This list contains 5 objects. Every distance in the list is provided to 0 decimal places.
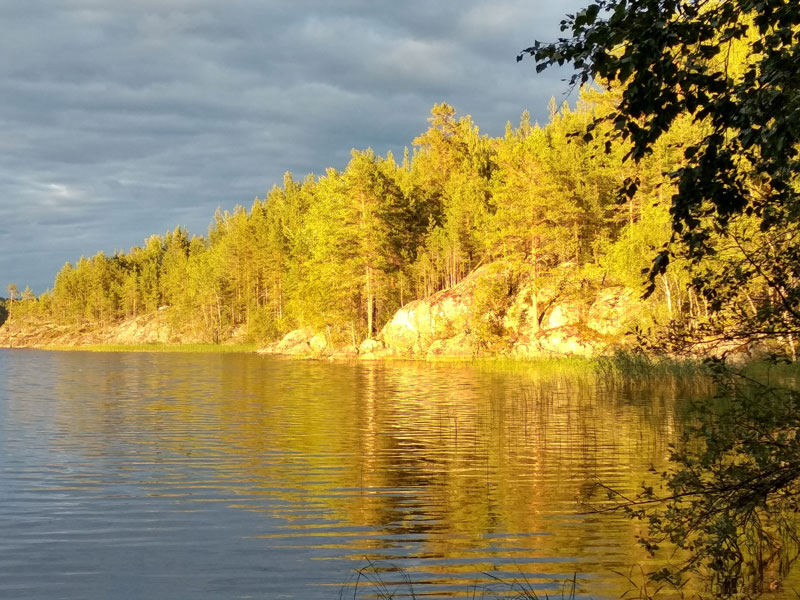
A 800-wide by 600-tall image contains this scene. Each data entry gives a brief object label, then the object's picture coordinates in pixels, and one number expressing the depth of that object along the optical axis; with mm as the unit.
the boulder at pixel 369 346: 77038
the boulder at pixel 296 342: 89844
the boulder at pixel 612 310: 60341
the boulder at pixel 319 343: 84250
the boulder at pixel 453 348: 68938
